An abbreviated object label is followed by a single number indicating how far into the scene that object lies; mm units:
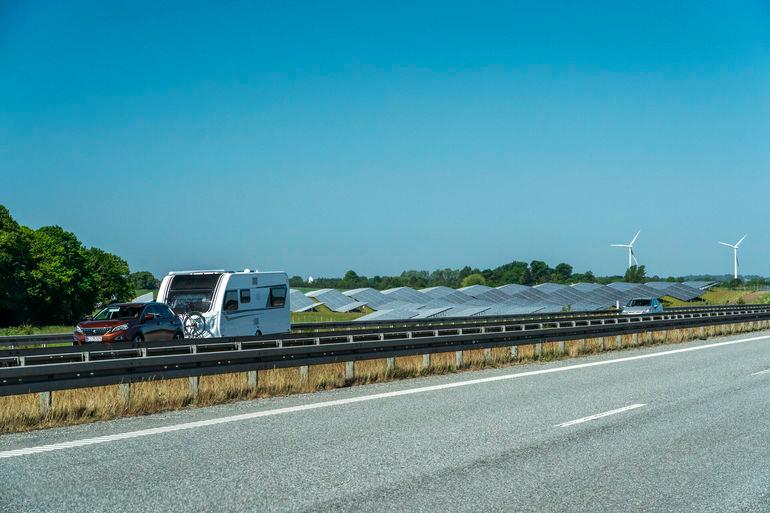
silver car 50688
